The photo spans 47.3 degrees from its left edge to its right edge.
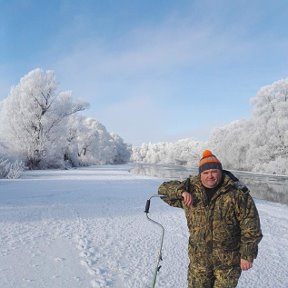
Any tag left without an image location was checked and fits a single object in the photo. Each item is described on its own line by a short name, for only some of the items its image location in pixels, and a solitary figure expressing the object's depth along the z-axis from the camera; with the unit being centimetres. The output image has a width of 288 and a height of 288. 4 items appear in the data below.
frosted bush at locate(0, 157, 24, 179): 2209
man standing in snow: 305
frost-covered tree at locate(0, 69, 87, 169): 3791
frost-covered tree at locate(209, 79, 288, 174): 4222
